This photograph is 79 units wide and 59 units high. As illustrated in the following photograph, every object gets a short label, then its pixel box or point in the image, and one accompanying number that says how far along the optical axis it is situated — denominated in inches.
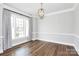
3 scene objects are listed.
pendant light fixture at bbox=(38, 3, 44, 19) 59.9
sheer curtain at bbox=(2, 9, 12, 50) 89.0
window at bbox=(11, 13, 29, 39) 114.0
